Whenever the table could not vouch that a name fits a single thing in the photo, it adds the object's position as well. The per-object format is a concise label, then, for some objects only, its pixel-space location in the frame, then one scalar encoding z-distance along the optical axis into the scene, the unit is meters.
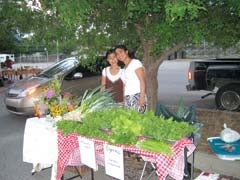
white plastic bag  3.42
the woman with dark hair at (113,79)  4.03
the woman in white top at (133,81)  3.71
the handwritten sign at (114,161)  2.57
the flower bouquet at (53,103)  3.38
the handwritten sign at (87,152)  2.79
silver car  6.55
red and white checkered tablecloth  2.44
